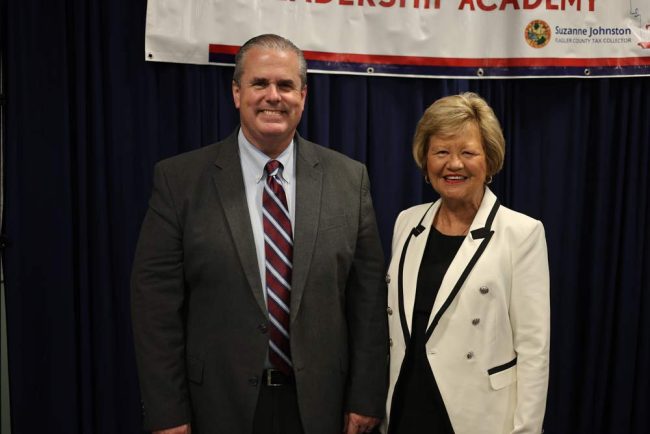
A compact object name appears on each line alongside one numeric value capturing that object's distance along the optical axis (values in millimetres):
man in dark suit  1774
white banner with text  2459
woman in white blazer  1765
